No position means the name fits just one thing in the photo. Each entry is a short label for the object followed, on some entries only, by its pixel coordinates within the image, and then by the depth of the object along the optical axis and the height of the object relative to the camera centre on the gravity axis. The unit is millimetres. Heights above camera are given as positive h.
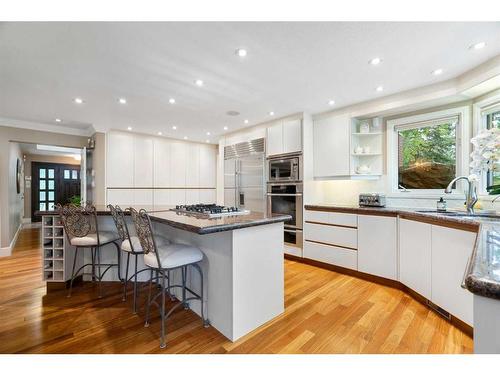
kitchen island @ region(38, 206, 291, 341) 1741 -643
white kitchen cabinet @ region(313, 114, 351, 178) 3494 +622
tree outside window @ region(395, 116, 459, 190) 2973 +445
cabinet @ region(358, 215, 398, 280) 2727 -706
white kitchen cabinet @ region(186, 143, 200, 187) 5832 +545
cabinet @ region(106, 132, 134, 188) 4660 +541
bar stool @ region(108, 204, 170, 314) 2156 -523
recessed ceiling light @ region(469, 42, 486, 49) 1928 +1166
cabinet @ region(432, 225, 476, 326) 1813 -693
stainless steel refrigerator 4309 +223
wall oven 3711 -295
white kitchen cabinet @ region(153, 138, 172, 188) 5297 +544
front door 7587 +83
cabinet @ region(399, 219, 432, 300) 2258 -698
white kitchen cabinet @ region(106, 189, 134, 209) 4655 -196
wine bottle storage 2658 -693
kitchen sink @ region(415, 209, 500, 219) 2037 -254
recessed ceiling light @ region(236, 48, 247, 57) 2014 +1162
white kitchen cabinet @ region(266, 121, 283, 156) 4039 +824
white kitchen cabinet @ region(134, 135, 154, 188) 5004 +540
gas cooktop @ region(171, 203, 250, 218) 2080 -230
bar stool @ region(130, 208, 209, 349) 1710 -517
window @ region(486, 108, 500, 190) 2510 +659
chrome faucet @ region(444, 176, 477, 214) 2394 -112
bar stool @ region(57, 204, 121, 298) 2422 -464
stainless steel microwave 3758 +296
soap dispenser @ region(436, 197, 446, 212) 2657 -199
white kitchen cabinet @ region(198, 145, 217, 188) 6070 +535
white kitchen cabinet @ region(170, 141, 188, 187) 5566 +572
